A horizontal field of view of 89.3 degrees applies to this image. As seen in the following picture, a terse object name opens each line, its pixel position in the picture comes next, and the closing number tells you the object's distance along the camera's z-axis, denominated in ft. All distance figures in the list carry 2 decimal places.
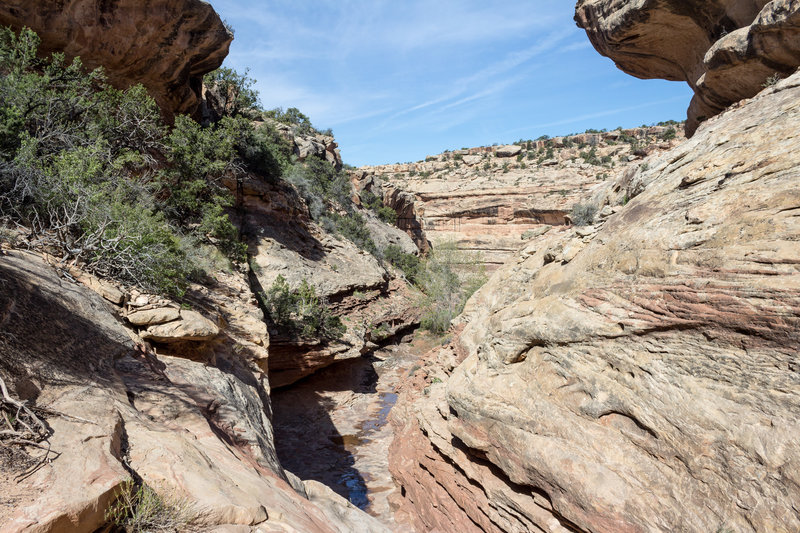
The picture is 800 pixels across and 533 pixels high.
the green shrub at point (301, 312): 53.36
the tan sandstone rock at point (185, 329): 21.58
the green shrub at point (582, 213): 42.70
